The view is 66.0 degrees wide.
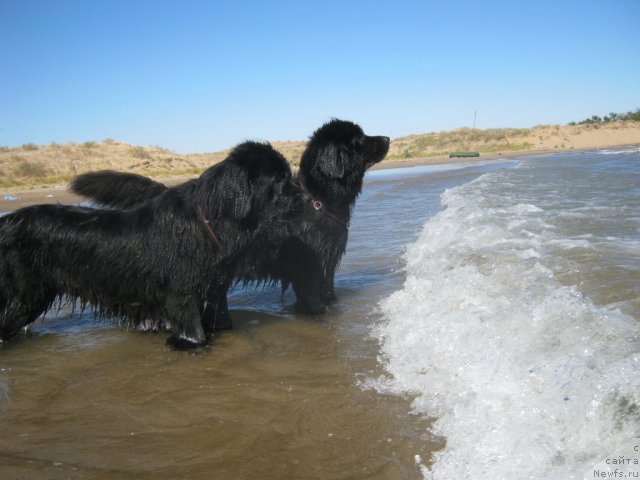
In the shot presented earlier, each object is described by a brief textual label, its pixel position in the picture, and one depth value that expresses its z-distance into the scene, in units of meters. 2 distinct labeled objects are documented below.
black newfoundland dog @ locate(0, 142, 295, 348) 3.54
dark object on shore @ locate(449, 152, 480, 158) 38.50
